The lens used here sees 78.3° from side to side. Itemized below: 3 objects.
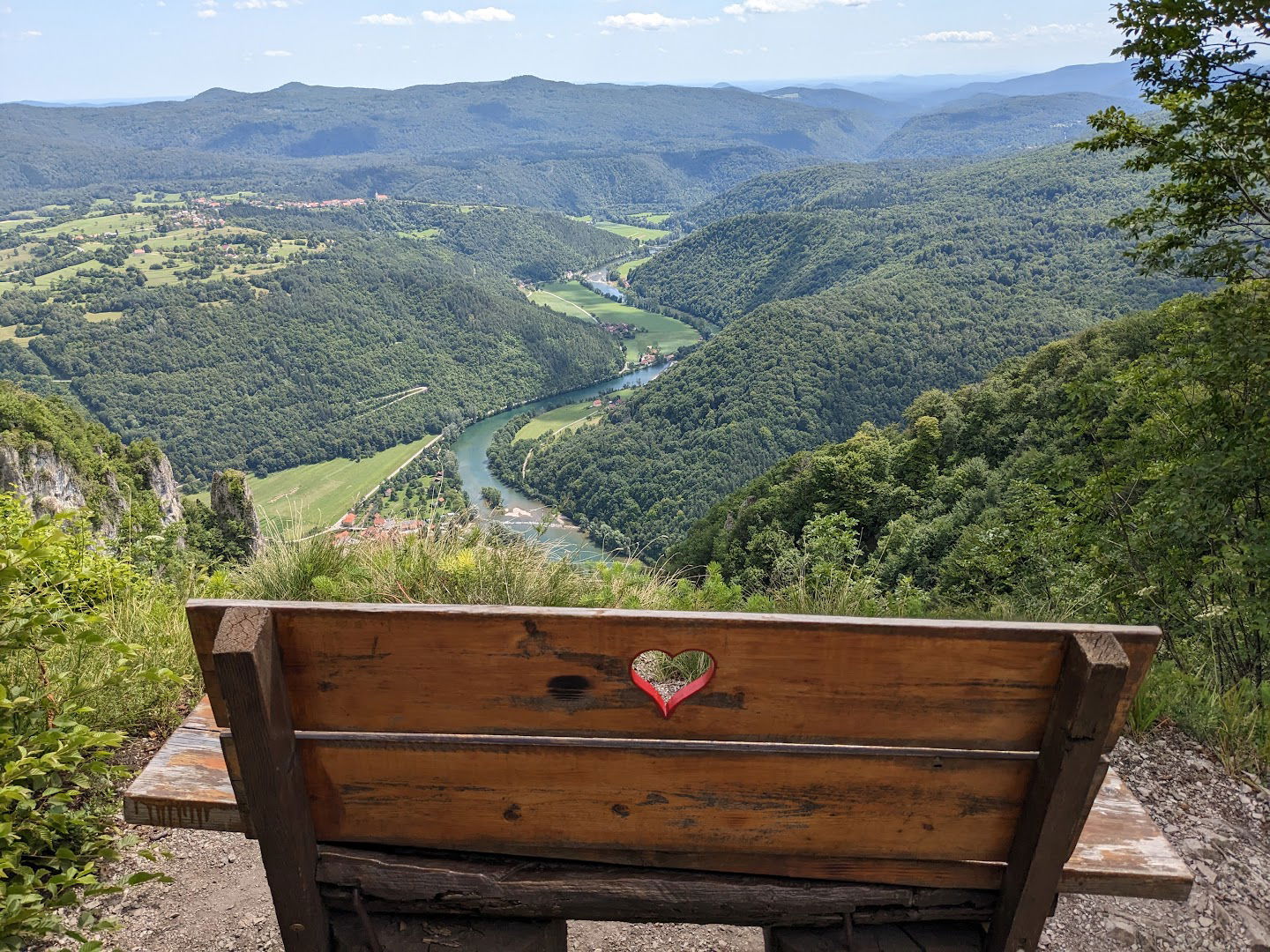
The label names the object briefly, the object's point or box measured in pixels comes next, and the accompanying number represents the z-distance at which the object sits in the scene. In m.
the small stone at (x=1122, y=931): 1.80
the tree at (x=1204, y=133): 3.34
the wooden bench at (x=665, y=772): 1.05
